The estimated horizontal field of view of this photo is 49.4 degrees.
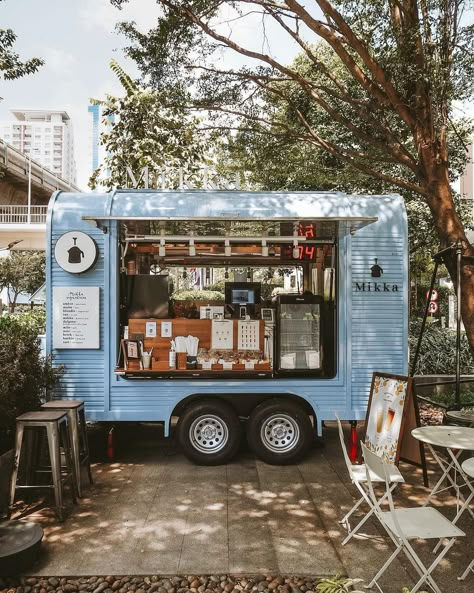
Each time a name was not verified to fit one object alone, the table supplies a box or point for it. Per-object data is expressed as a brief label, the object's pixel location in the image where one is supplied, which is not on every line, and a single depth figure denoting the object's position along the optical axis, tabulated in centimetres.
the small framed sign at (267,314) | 624
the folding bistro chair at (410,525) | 304
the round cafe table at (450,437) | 374
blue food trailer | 573
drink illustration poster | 480
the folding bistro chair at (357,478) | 391
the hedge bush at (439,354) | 995
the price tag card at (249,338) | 603
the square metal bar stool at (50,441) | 435
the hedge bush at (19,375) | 489
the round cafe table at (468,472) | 341
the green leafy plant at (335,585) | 312
